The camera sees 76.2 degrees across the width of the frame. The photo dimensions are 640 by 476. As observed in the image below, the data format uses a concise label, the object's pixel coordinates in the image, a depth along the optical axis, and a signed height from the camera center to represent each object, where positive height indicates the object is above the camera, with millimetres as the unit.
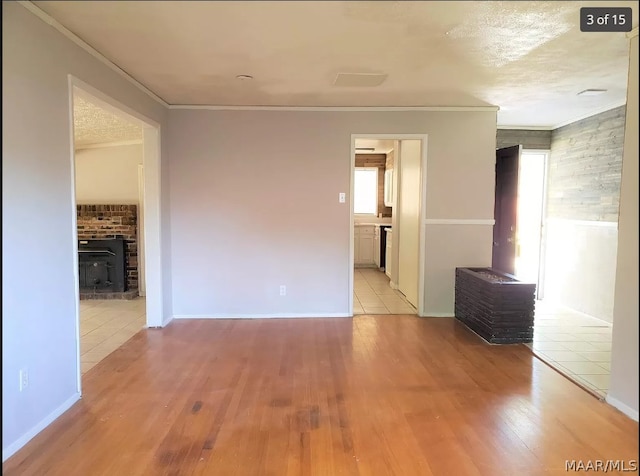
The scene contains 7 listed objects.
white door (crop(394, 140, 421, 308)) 4988 -159
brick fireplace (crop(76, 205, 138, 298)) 5973 -280
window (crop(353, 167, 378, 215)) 8805 +316
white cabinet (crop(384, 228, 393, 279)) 7207 -842
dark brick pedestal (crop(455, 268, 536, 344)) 3842 -967
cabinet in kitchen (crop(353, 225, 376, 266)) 8438 -755
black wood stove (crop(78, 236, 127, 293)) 5914 -887
